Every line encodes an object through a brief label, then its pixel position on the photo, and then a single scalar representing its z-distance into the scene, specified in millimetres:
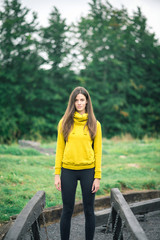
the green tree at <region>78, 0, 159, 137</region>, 19344
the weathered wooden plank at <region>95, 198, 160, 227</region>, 3746
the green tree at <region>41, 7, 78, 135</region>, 18359
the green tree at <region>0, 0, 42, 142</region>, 17141
